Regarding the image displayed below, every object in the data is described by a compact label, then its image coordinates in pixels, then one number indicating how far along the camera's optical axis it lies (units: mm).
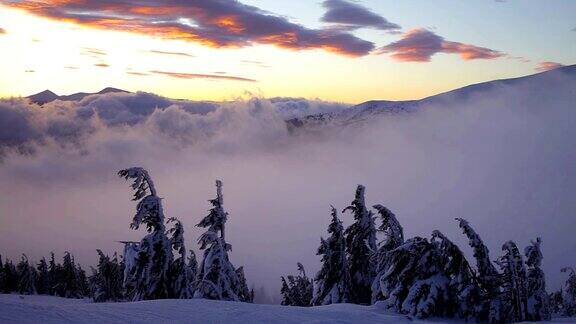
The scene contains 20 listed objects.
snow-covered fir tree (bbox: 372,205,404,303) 29575
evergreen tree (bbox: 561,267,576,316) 45281
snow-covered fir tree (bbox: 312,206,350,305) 38781
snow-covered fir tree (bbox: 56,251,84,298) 85750
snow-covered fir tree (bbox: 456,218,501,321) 21781
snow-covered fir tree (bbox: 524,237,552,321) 29952
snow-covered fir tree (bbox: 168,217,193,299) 30969
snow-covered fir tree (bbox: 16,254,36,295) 80562
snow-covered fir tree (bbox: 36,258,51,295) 91475
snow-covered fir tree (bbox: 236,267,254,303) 34375
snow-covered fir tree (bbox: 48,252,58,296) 90250
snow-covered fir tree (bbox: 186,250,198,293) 49200
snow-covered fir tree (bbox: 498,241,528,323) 24344
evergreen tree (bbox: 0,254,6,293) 82612
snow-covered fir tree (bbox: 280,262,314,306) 57156
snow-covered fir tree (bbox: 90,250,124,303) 66688
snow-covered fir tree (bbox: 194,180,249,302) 32219
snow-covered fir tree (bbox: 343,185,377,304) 36969
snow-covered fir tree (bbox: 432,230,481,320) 21703
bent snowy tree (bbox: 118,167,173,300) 28594
